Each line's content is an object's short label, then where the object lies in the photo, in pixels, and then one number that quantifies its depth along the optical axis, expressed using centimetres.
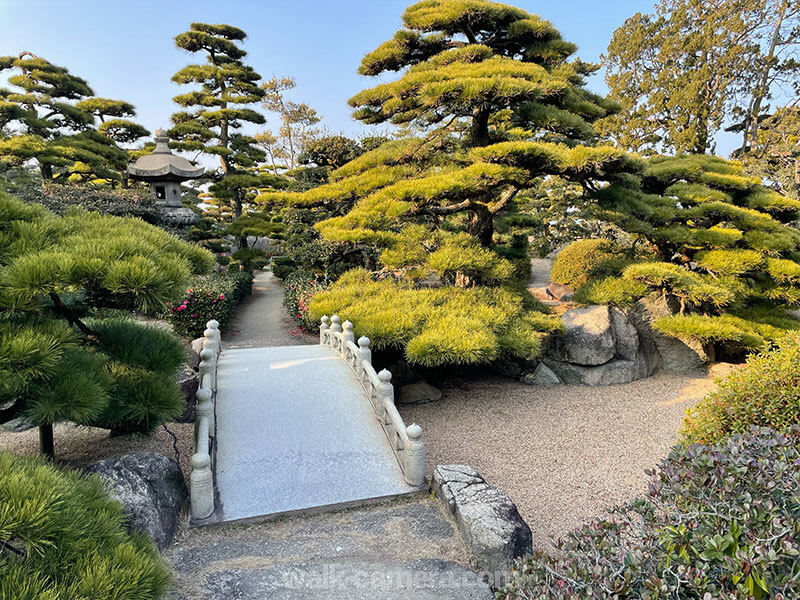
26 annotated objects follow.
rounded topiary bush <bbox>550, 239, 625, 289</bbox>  1062
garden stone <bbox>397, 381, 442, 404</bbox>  641
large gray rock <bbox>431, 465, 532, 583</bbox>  285
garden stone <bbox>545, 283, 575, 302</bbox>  1132
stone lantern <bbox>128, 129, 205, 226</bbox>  1223
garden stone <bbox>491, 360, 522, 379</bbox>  733
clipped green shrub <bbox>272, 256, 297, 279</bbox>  1568
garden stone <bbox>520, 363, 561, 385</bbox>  710
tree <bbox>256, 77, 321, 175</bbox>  2227
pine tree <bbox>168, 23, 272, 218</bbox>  1365
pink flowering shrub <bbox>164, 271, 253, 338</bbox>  840
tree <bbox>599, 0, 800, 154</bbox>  1454
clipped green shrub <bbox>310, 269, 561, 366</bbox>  535
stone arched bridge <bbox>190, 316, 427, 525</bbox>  356
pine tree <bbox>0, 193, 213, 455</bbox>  220
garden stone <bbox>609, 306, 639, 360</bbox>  735
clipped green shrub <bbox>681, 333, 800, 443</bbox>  333
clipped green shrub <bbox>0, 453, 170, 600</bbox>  152
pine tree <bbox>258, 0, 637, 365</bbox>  583
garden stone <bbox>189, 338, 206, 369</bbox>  664
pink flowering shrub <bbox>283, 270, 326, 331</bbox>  929
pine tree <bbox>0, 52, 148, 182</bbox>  1150
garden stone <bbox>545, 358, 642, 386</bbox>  709
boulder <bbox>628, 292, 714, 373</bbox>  770
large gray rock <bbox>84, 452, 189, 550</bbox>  294
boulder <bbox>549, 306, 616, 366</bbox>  707
